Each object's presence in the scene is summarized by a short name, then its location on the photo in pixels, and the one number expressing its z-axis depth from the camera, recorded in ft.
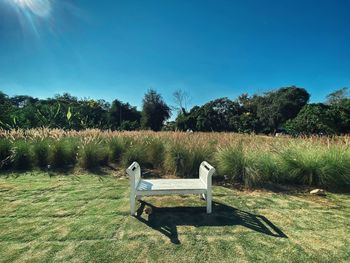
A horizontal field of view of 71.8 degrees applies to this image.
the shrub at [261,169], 16.76
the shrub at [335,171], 16.79
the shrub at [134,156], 21.97
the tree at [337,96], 120.00
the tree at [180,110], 111.38
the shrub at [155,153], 21.54
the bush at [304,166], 17.33
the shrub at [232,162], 17.54
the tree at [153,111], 103.40
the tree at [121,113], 111.18
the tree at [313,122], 49.16
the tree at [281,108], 92.12
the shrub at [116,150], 24.02
